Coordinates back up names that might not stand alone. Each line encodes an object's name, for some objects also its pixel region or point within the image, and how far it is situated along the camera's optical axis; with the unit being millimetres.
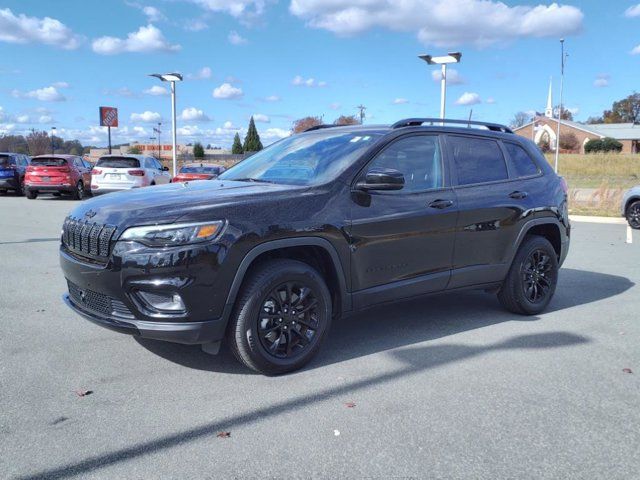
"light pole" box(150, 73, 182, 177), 23578
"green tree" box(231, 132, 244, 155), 107162
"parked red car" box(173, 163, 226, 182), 17750
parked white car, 17875
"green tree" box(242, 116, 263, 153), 102062
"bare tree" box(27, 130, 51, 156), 83375
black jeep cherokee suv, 3592
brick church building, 82688
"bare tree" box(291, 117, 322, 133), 84425
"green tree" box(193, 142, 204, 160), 80375
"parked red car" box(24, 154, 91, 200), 20016
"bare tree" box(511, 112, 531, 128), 108919
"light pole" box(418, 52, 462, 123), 16438
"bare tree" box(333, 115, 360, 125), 77250
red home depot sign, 30500
